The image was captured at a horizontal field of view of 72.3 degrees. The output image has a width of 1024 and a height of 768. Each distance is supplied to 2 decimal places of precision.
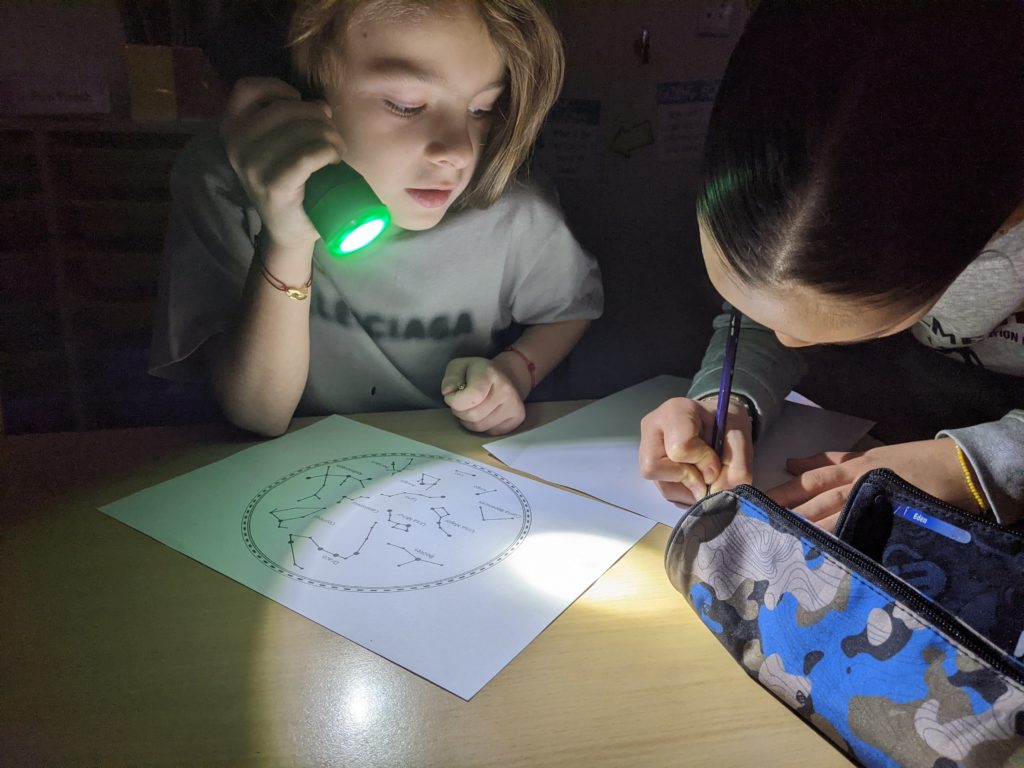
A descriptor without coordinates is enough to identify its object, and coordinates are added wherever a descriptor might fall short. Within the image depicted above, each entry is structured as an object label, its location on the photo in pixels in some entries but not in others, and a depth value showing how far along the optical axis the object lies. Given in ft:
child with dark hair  1.11
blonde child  1.82
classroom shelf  1.86
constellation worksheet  1.39
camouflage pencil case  1.01
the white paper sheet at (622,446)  1.98
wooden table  1.13
